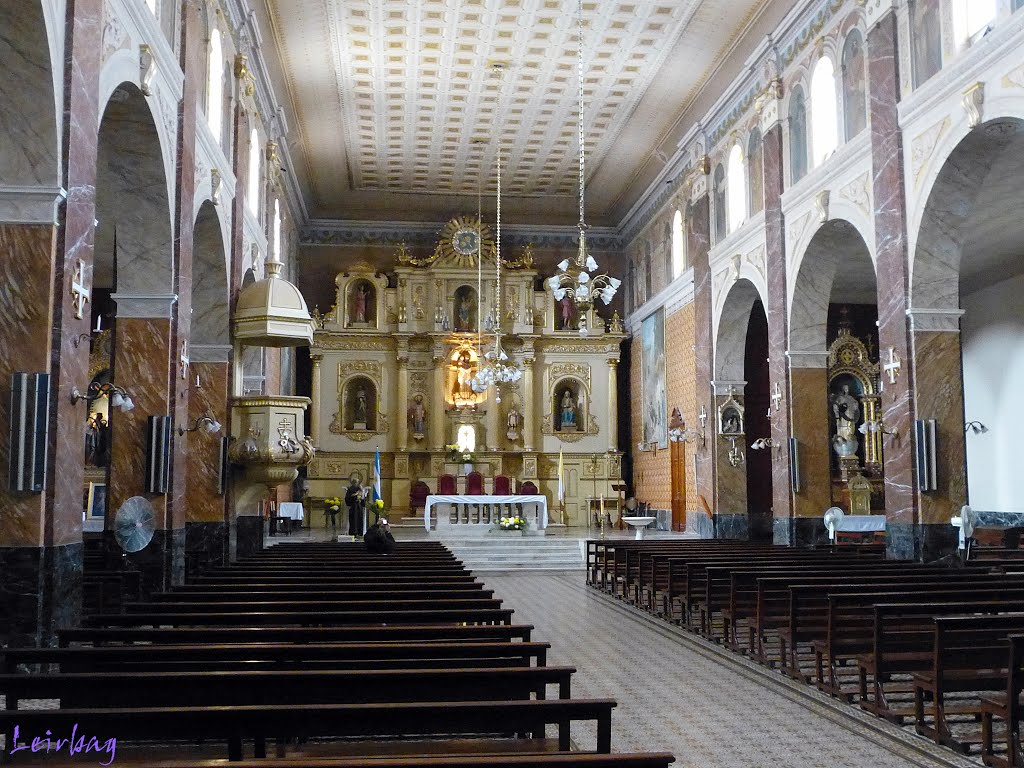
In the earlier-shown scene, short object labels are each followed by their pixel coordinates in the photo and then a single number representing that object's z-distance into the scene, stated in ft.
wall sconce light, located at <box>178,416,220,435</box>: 47.24
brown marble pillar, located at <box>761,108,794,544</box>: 56.95
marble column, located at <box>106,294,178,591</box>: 39.93
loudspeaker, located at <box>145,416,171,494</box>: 39.73
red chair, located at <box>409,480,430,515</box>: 88.84
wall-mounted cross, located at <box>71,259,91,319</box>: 28.76
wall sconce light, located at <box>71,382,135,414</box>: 31.17
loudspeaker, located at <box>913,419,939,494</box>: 42.96
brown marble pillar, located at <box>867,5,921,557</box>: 43.91
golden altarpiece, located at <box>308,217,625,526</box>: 91.61
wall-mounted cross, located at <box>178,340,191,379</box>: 42.14
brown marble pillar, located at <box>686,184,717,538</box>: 70.90
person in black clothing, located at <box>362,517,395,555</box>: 43.91
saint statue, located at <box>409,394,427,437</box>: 92.48
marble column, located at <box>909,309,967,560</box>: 42.98
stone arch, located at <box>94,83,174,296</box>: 39.50
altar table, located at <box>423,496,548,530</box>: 75.66
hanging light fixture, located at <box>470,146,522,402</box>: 71.77
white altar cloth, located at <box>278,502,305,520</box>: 81.71
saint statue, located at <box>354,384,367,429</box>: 93.25
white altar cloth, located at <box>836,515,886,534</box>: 67.51
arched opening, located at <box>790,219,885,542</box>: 55.93
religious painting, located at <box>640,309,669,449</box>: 84.54
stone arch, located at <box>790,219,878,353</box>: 54.85
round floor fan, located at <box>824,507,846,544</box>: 50.90
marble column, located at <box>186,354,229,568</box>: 47.78
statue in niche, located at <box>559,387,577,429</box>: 94.12
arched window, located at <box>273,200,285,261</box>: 74.66
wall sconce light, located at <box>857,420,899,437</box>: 44.81
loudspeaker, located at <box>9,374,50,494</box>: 26.50
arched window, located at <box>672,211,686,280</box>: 78.79
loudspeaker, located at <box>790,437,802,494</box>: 55.88
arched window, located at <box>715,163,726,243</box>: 69.56
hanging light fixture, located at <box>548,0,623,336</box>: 44.06
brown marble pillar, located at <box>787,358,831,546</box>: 55.83
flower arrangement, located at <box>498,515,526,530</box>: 73.20
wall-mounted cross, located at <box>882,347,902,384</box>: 44.78
